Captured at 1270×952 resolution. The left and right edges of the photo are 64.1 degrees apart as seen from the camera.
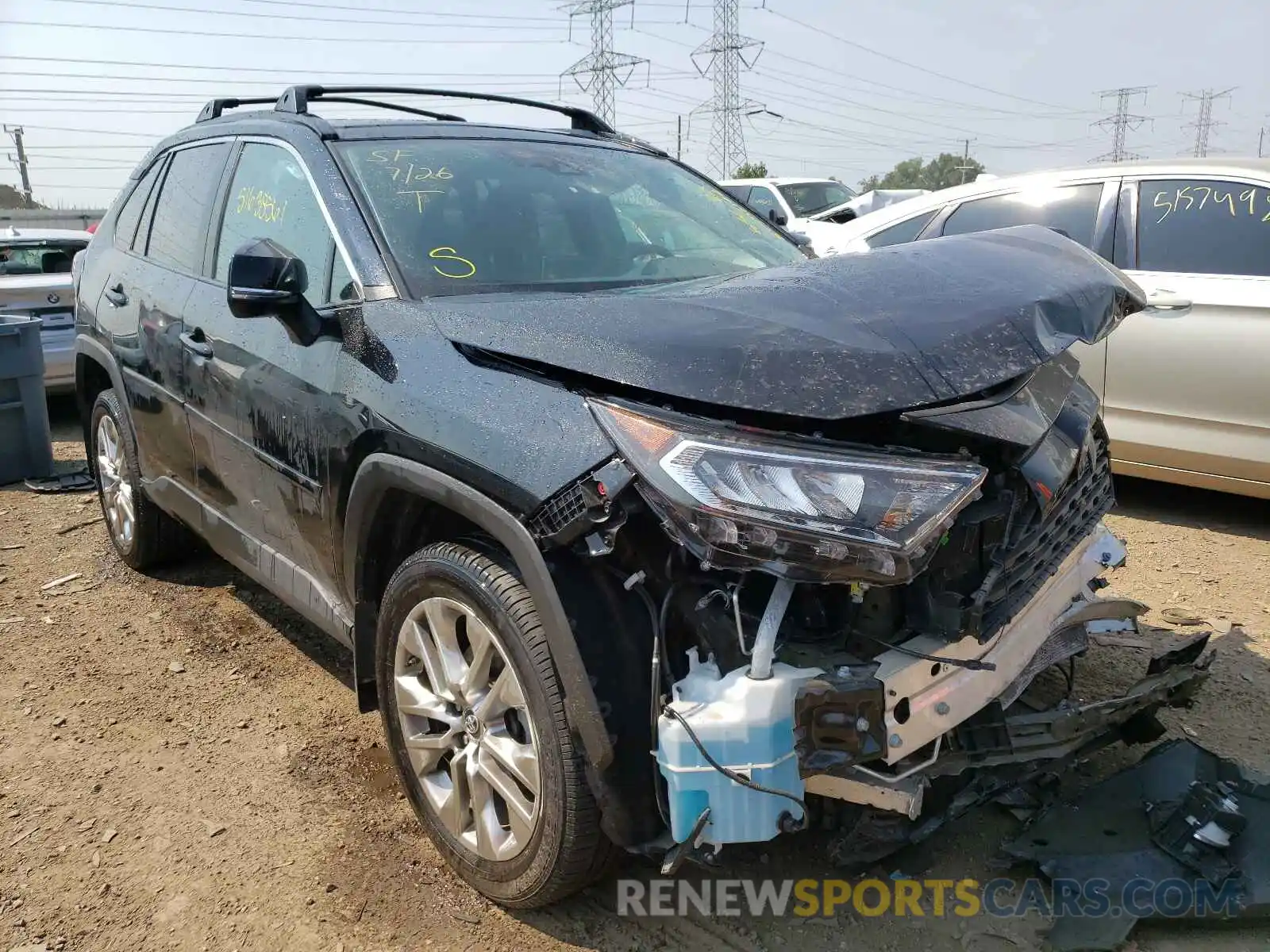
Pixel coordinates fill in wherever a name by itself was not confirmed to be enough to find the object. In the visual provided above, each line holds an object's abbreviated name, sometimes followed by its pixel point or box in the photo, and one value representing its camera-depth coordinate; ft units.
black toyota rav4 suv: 6.22
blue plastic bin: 20.94
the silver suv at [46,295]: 24.49
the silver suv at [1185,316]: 15.28
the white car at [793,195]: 49.70
